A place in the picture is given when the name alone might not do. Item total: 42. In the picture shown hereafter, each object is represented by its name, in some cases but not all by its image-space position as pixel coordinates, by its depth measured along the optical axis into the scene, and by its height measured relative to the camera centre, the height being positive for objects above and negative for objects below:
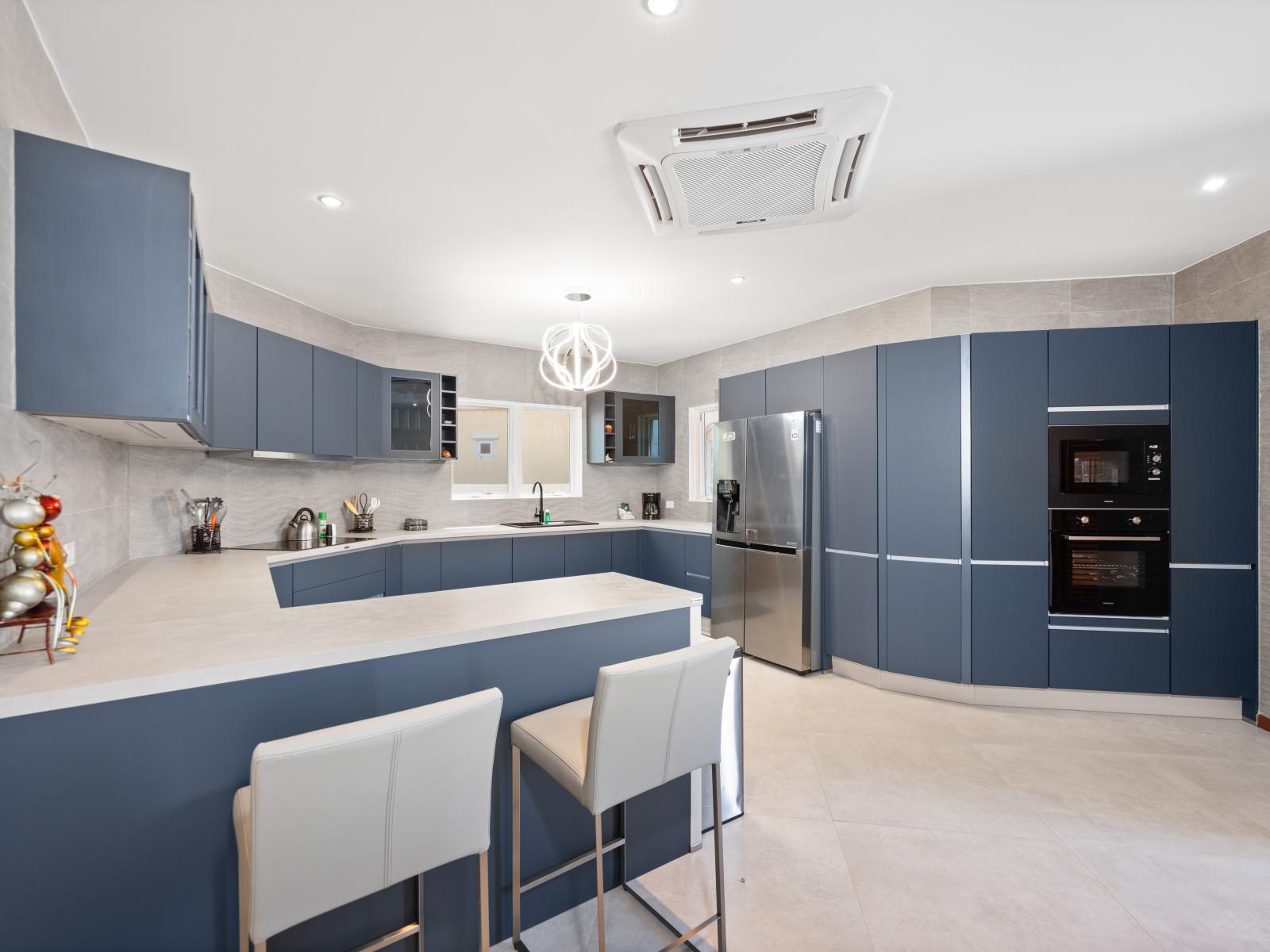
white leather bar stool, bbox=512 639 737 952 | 1.32 -0.65
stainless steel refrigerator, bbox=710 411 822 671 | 3.84 -0.43
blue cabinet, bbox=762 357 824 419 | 4.00 +0.64
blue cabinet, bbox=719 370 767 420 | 4.37 +0.63
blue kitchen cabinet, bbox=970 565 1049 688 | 3.28 -0.85
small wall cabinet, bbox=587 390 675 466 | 5.55 +0.48
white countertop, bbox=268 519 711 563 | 3.51 -0.43
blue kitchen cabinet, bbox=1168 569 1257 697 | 3.05 -0.83
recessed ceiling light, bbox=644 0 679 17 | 1.49 +1.23
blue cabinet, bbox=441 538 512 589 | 4.39 -0.66
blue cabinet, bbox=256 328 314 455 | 3.29 +0.50
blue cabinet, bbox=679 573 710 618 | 4.80 -0.91
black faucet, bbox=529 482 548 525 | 5.30 -0.33
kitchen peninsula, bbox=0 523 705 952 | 1.07 -0.53
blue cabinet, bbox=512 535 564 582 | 4.69 -0.67
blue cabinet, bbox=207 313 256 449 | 2.90 +0.49
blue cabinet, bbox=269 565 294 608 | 3.07 -0.56
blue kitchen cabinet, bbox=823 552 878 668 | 3.66 -0.85
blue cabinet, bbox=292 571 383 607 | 3.36 -0.71
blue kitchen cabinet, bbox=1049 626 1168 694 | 3.16 -1.02
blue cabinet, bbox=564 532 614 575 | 4.98 -0.66
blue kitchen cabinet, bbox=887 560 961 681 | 3.38 -0.85
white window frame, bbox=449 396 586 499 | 5.27 +0.28
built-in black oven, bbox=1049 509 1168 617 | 3.16 -0.48
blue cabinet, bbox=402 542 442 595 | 4.27 -0.67
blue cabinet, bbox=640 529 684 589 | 5.05 -0.72
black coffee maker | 5.99 -0.30
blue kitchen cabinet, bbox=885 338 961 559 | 3.39 +0.17
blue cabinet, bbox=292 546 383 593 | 3.32 -0.55
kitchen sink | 5.00 -0.42
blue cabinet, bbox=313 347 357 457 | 3.75 +0.50
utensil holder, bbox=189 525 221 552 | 3.28 -0.34
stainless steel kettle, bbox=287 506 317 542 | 3.69 -0.31
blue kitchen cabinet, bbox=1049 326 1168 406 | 3.17 +0.61
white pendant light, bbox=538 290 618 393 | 3.49 +0.79
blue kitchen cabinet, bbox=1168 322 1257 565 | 3.06 +0.18
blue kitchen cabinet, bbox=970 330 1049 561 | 3.28 +0.17
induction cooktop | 3.59 -0.42
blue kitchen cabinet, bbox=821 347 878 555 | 3.66 +0.17
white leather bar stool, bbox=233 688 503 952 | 0.94 -0.59
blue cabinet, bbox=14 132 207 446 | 1.38 +0.48
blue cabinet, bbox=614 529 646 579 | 5.25 -0.67
